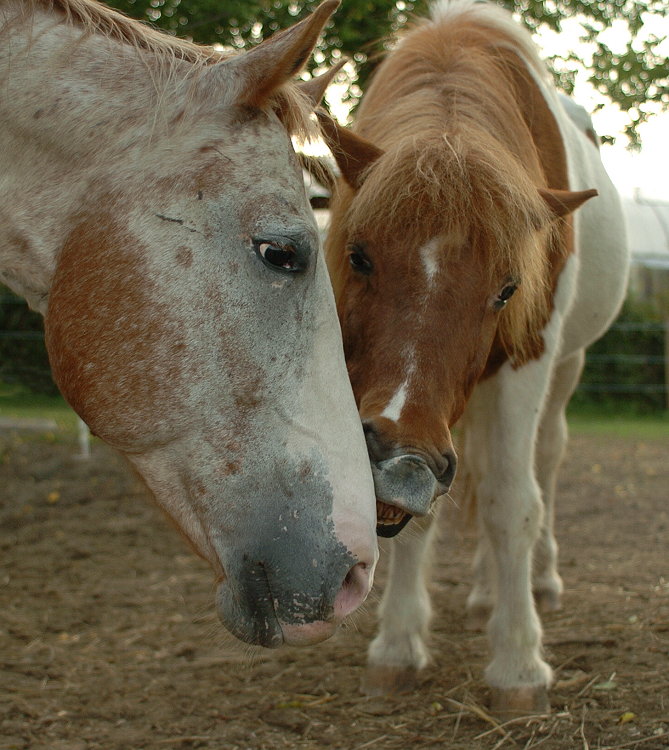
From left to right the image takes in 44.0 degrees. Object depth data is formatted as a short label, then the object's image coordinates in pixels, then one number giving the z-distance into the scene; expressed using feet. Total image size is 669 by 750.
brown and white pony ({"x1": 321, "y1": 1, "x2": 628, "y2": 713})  8.18
